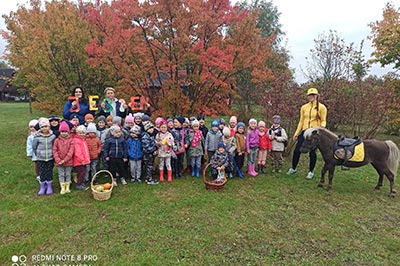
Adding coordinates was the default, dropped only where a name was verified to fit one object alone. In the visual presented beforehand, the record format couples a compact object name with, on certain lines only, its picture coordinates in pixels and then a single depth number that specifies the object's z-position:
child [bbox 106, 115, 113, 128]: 5.99
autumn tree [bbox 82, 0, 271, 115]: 6.66
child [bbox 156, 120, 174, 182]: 5.87
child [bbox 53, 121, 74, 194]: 5.05
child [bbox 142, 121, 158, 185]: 5.73
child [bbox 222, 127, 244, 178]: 6.14
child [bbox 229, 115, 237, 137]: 6.47
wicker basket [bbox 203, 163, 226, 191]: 5.49
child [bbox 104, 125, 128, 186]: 5.57
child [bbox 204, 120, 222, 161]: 6.25
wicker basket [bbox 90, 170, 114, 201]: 4.87
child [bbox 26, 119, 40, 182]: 5.41
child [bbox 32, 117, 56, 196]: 5.02
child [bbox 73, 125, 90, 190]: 5.24
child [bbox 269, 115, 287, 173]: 6.56
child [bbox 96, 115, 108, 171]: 5.74
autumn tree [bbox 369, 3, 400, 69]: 10.70
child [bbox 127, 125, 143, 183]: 5.70
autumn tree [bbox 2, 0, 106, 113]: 8.73
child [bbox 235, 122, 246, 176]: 6.44
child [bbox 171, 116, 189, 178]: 6.11
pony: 5.56
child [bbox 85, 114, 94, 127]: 5.82
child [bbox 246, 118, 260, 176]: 6.42
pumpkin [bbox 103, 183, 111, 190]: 5.12
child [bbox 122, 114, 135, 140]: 5.93
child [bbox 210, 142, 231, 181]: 5.95
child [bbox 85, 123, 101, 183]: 5.53
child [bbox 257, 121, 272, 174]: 6.60
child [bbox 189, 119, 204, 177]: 6.23
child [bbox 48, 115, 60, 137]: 5.45
